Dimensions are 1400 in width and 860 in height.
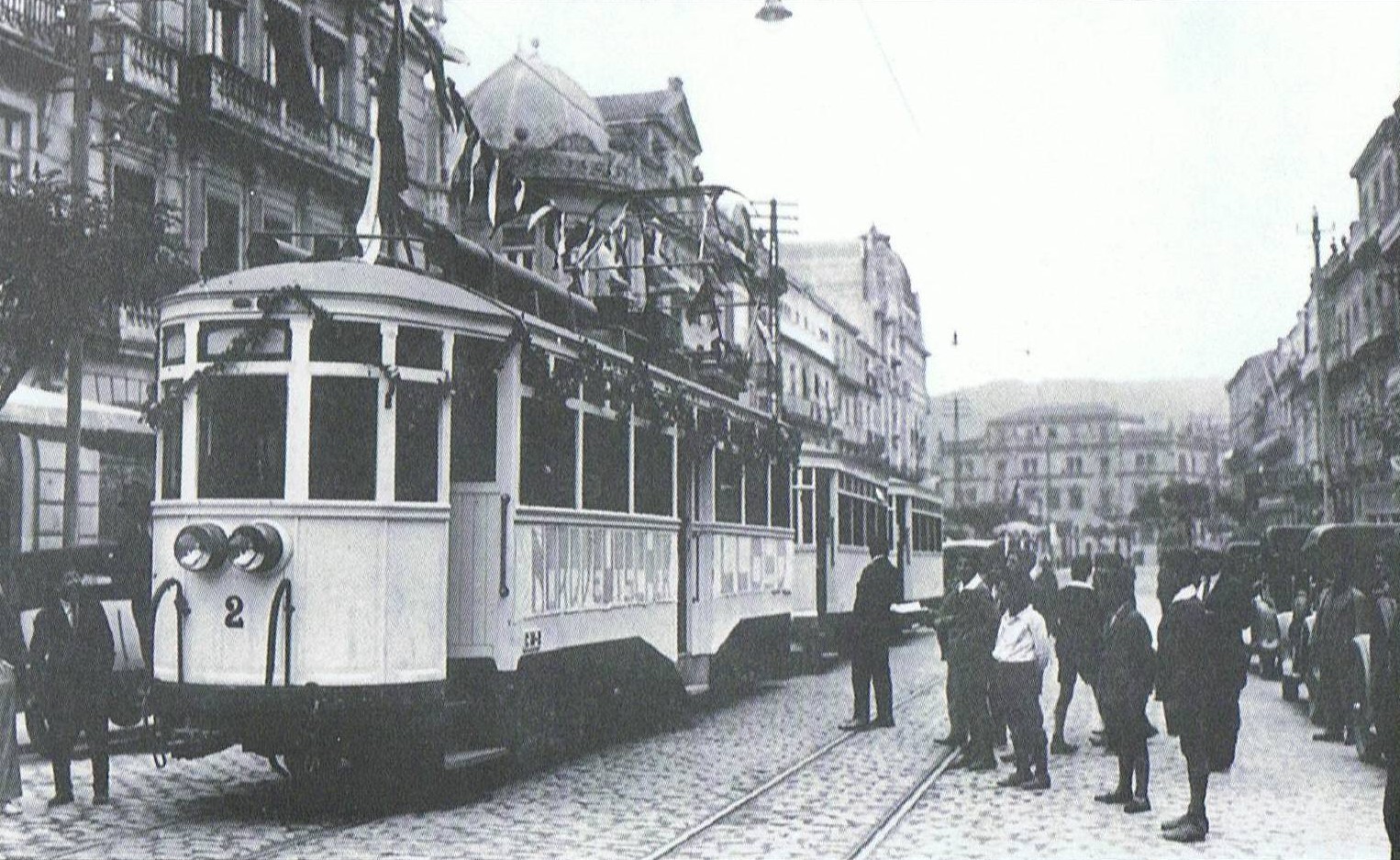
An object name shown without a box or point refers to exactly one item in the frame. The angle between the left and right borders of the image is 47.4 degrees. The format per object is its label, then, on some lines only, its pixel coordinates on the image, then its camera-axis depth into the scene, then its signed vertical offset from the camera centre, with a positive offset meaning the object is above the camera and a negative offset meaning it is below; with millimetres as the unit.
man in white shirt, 10875 -879
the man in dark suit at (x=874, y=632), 14250 -713
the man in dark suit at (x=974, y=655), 11734 -780
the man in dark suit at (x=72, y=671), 9859 -696
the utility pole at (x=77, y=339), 15391 +2184
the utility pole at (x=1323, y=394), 35094 +3646
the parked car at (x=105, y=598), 11359 -313
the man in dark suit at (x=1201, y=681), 8844 -735
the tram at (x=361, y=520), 9125 +223
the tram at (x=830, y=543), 21688 +133
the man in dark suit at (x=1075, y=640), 12883 -728
